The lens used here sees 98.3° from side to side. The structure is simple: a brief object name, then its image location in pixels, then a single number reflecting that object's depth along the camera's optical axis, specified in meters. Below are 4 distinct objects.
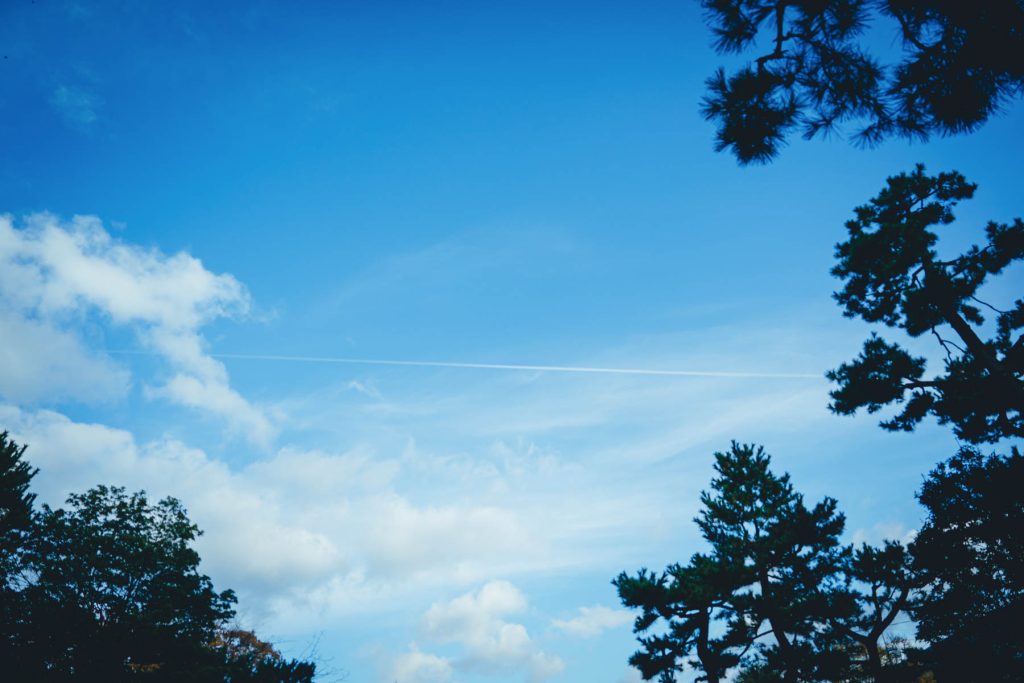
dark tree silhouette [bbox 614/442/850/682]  14.70
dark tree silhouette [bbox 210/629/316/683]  14.73
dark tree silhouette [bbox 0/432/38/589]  17.86
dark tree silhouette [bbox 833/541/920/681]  14.06
